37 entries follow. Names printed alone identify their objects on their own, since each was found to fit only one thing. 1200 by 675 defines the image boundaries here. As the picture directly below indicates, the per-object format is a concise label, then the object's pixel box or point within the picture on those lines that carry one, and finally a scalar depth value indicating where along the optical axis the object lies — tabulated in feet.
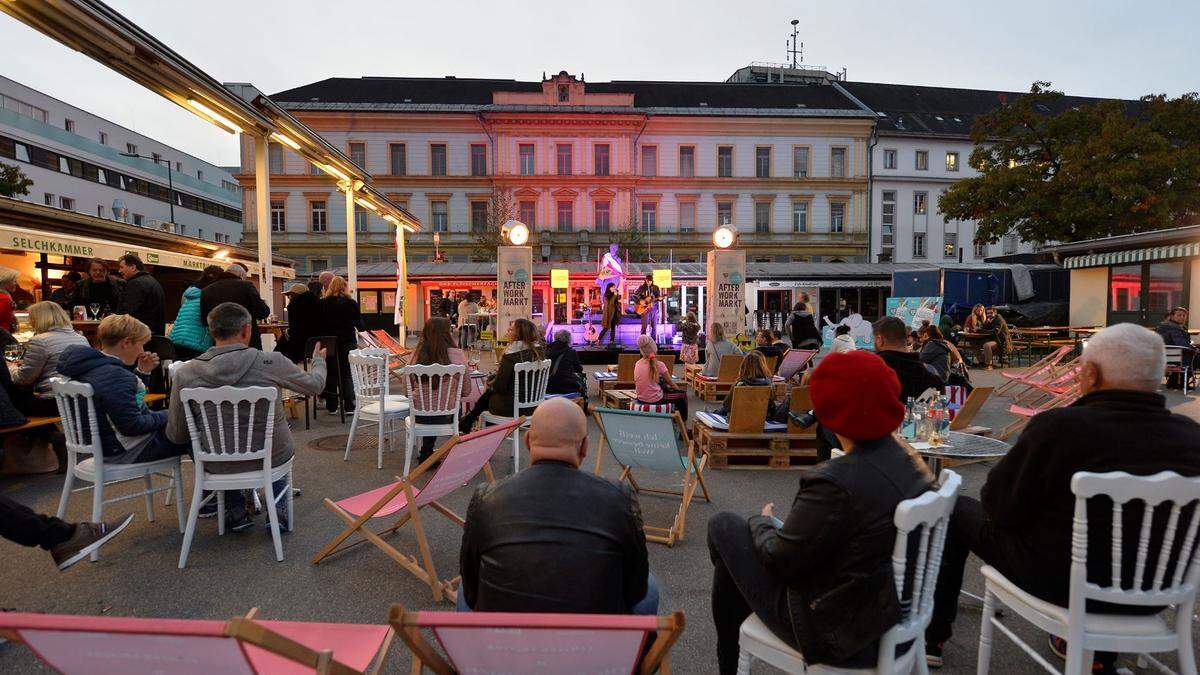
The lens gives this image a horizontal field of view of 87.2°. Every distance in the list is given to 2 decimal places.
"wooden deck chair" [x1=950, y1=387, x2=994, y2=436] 17.89
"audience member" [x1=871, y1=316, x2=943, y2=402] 15.30
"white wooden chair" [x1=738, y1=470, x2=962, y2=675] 5.80
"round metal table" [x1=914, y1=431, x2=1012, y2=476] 11.85
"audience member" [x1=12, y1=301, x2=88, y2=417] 15.92
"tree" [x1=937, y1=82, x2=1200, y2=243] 69.62
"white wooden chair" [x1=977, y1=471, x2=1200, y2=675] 6.28
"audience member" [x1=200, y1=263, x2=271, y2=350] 21.99
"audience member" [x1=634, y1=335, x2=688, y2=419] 21.48
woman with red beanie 5.88
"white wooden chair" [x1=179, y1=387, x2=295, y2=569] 11.22
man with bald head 5.60
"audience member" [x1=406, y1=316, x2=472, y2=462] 18.48
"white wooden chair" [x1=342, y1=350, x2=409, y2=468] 19.69
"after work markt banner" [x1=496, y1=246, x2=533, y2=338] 41.47
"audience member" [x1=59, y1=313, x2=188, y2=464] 11.82
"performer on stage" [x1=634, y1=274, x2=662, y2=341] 54.65
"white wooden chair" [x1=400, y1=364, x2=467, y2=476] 17.61
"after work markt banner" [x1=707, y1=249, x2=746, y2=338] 47.24
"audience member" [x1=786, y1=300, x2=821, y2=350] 39.22
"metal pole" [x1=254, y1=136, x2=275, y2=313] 27.90
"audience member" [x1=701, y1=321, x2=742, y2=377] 31.74
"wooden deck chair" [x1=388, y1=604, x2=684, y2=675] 4.25
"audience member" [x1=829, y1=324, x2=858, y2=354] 24.07
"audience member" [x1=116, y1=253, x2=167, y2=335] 21.53
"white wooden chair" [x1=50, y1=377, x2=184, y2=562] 11.65
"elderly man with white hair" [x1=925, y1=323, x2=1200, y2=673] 6.72
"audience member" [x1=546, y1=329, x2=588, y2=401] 21.68
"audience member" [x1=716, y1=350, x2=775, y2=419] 19.54
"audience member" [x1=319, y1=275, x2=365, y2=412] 26.14
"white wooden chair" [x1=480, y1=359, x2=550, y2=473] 19.08
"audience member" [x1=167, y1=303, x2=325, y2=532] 11.82
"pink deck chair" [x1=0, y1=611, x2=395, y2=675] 3.94
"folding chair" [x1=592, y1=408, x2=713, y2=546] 13.12
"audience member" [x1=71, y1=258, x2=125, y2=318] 25.07
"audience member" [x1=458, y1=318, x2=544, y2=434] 19.29
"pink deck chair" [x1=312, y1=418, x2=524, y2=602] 10.15
